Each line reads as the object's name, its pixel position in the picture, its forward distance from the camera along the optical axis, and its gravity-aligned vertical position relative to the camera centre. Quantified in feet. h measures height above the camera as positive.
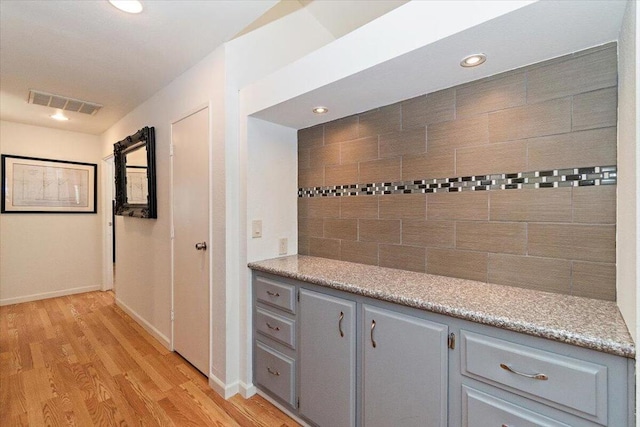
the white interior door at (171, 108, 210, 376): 7.44 -0.71
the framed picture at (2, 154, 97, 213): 12.67 +1.20
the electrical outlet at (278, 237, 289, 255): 7.62 -0.89
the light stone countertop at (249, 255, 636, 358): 3.05 -1.22
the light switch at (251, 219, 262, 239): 6.96 -0.39
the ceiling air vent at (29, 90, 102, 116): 9.66 +3.77
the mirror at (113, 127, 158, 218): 9.52 +1.29
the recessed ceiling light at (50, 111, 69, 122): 11.75 +3.84
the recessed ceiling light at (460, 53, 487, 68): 4.28 +2.23
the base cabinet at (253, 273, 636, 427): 3.07 -2.12
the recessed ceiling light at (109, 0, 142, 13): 5.32 +3.76
